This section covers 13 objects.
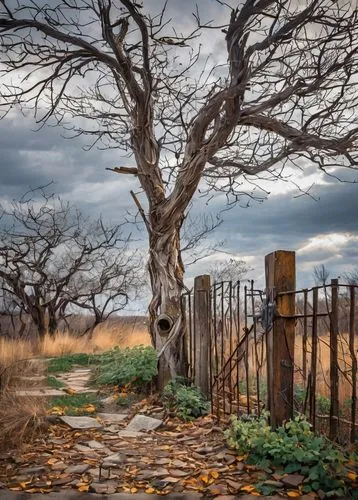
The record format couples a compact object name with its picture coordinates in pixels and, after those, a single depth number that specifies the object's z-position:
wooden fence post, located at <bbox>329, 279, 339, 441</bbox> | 4.95
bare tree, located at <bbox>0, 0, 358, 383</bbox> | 7.35
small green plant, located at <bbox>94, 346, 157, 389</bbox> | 8.77
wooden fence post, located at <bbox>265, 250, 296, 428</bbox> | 5.49
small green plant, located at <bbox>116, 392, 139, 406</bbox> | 8.12
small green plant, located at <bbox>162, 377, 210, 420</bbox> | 7.36
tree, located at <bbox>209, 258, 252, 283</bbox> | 20.25
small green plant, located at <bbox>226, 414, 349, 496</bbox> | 4.48
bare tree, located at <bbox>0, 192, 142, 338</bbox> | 17.03
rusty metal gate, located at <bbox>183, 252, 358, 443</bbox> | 5.04
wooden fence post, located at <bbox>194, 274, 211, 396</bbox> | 8.09
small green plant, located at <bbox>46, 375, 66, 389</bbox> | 9.53
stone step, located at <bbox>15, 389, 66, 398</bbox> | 7.59
